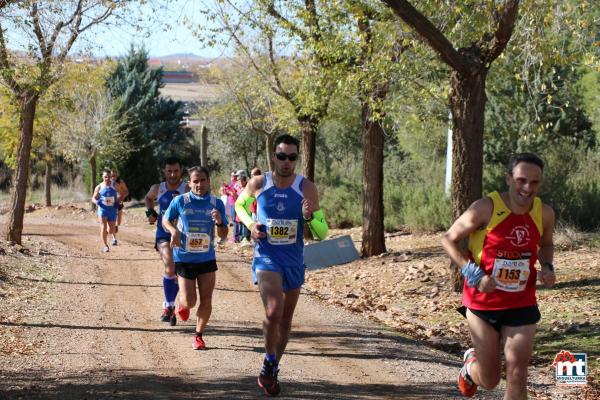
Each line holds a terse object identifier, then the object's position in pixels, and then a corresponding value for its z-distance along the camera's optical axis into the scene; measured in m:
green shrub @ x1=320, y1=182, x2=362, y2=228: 27.17
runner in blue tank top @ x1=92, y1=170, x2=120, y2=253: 19.70
